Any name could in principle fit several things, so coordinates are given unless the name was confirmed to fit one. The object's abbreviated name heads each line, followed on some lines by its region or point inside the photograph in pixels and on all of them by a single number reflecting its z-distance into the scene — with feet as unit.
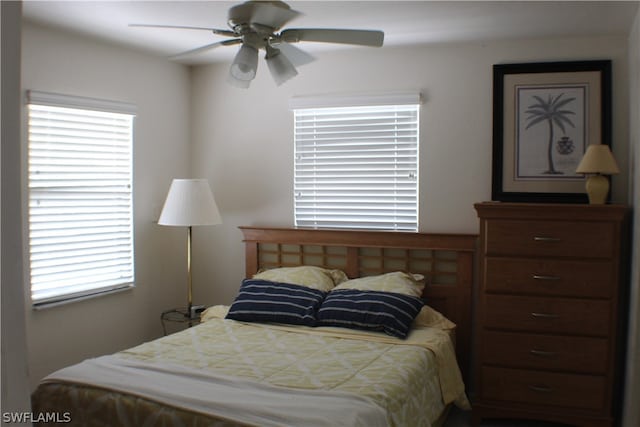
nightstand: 13.73
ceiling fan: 7.06
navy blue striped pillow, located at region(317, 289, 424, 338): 11.07
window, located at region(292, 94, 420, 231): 13.43
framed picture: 11.95
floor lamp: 13.29
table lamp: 10.90
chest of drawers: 10.56
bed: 7.70
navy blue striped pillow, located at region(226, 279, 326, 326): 11.87
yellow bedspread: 8.05
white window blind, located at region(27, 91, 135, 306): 11.16
